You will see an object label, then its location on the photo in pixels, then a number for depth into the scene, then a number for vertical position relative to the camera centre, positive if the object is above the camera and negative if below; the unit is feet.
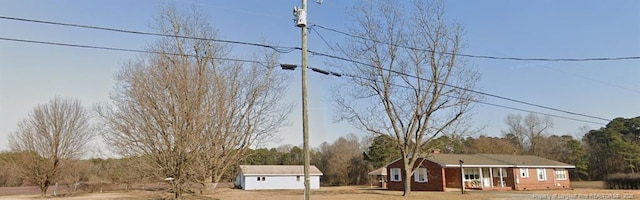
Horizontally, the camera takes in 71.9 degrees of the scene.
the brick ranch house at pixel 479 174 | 121.19 -2.75
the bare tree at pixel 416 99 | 90.02 +13.27
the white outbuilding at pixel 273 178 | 176.47 -4.48
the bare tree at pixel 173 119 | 63.31 +7.21
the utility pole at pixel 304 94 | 36.96 +6.22
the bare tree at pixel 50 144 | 128.26 +7.64
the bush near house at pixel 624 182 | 119.55 -5.43
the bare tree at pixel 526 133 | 219.67 +15.01
